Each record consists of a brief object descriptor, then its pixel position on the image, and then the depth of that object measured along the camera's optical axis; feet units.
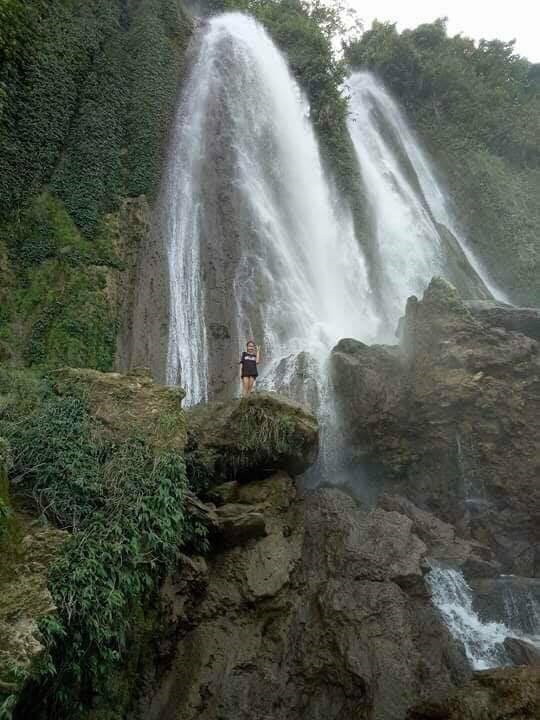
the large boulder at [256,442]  28.81
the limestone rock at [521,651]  24.02
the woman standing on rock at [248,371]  36.52
